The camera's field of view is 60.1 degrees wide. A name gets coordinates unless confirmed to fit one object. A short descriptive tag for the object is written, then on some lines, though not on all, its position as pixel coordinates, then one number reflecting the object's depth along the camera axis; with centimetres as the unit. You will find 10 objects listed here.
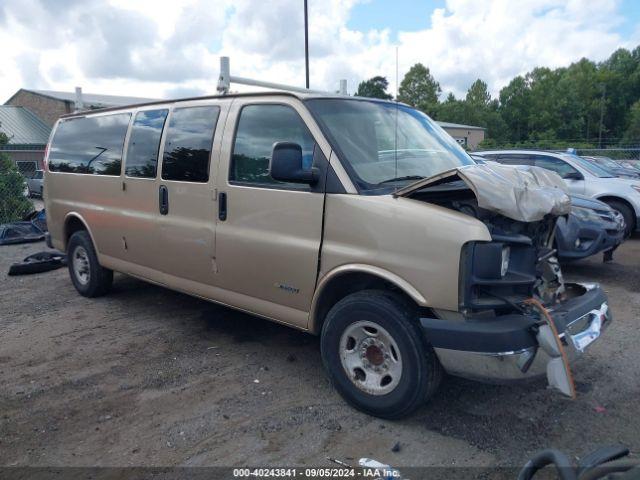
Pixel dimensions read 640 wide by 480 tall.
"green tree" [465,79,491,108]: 7844
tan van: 321
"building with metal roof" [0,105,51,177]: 3828
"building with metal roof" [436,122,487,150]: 4680
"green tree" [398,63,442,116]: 6116
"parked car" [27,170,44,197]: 2455
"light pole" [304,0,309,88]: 1323
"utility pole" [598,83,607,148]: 7525
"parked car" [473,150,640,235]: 1016
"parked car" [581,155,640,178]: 1446
